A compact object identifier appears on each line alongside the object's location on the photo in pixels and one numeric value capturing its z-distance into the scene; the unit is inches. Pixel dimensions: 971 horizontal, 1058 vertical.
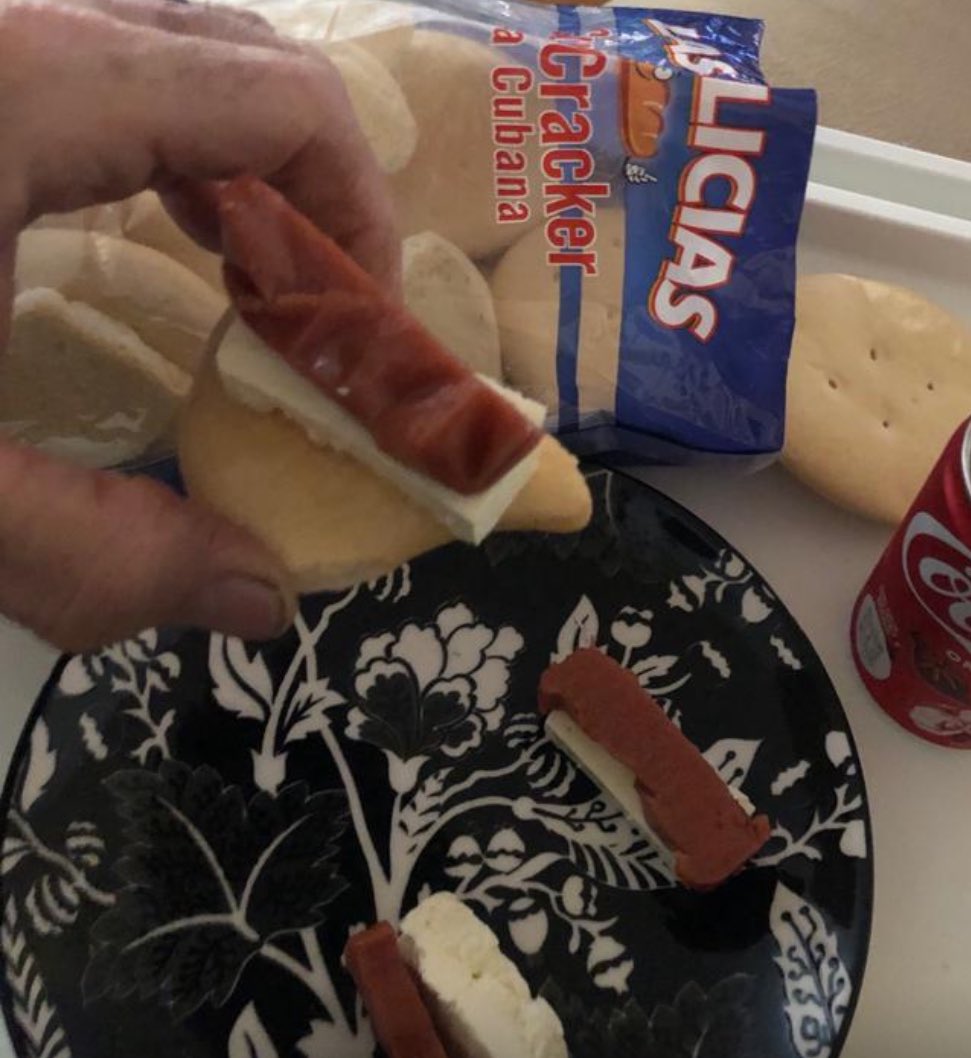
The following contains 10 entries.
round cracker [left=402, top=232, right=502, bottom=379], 26.3
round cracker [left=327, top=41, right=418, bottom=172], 26.0
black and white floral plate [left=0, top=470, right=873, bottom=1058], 22.9
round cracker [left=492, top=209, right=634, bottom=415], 26.8
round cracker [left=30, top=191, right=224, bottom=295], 24.9
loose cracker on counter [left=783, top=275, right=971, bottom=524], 27.8
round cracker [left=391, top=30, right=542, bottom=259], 26.9
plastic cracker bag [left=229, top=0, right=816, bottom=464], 26.8
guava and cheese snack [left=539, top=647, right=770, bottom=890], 23.3
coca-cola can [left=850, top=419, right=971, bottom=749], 21.5
